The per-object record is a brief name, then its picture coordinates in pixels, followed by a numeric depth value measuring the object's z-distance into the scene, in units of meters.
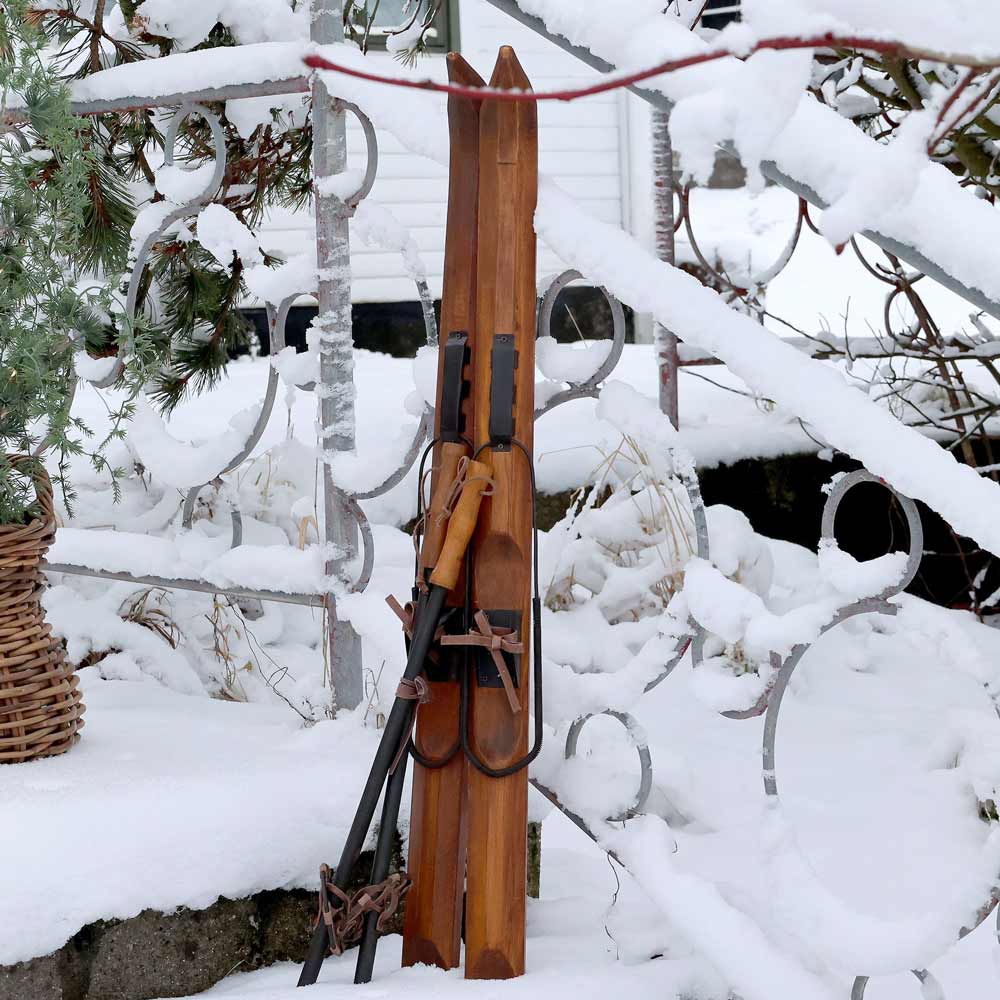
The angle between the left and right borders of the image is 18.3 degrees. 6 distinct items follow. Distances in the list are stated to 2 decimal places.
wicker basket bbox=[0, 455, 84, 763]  3.39
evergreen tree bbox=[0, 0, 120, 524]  3.36
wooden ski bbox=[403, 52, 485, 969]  3.20
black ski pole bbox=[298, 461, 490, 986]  3.15
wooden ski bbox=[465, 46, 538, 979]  3.17
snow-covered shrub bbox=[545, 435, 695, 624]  5.15
